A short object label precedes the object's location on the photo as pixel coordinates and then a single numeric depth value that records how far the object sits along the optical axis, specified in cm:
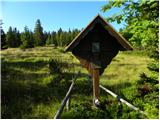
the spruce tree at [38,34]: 4301
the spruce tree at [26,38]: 3345
